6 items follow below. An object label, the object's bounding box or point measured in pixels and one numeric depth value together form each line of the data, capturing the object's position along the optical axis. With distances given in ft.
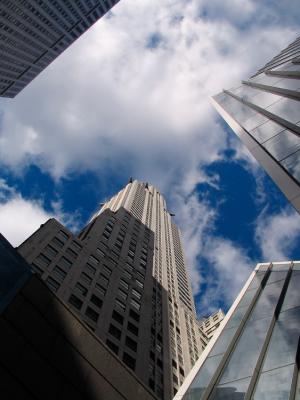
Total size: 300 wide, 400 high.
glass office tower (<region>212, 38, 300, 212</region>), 37.93
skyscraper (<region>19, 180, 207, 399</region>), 119.44
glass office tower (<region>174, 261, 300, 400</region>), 30.48
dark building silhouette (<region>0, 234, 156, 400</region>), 22.66
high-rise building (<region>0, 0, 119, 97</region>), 304.75
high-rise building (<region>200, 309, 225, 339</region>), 324.23
